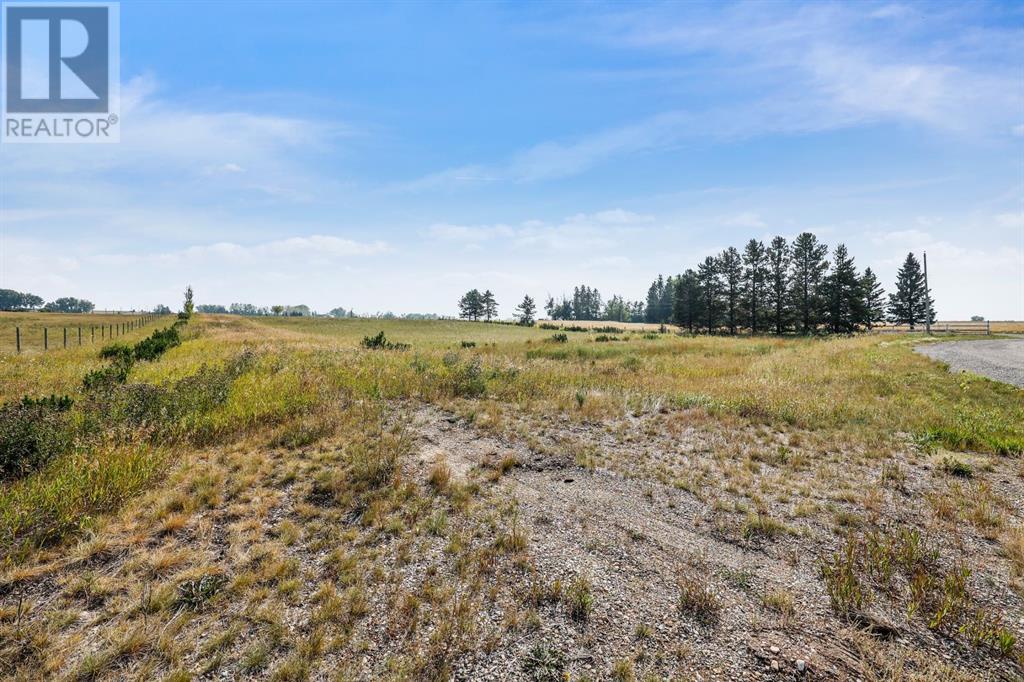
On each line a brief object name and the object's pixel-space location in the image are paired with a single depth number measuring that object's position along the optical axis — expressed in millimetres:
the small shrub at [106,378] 10815
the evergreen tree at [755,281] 68438
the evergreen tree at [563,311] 160750
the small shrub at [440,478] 6773
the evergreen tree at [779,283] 65562
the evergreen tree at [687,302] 78125
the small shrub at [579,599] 4095
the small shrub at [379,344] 26955
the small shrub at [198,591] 4082
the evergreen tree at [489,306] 149625
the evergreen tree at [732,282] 71688
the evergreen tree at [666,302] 133125
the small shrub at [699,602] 4043
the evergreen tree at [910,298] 73562
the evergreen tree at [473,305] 148125
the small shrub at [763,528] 5500
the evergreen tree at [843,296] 58781
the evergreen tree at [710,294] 75000
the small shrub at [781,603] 4047
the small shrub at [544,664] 3434
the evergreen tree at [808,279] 61812
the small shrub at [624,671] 3412
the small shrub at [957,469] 7395
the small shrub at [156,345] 19703
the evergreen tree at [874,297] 68362
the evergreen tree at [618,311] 154500
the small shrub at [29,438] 6191
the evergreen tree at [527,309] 146500
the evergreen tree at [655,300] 139112
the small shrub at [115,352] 19184
